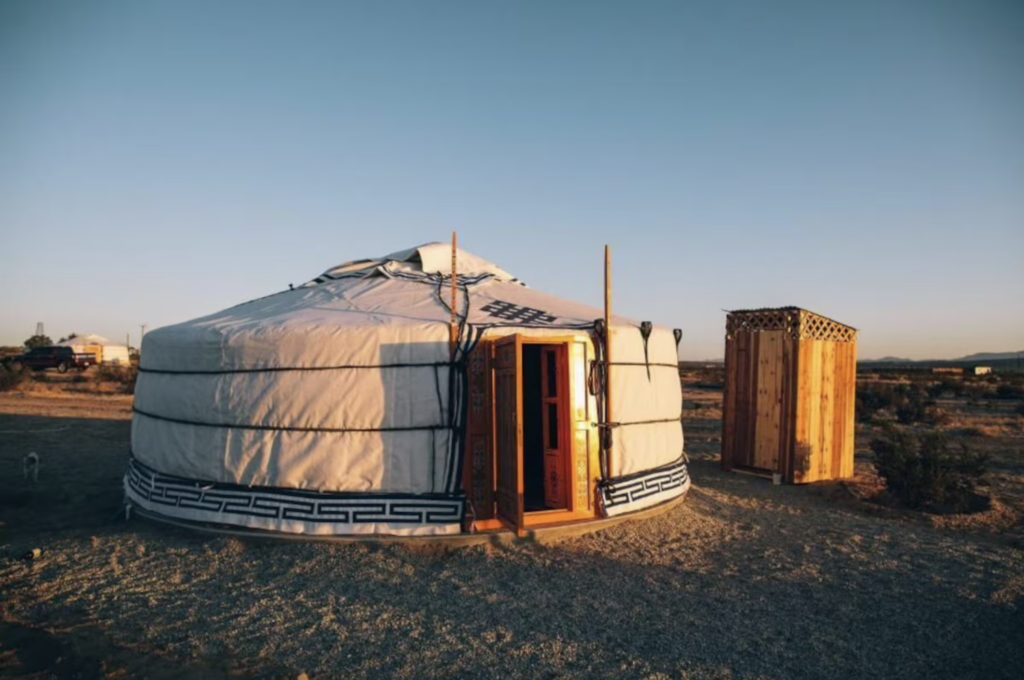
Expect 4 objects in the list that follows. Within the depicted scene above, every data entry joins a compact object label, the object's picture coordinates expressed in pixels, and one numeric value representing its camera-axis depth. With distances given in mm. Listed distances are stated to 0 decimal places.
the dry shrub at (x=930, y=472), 5949
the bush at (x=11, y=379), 17797
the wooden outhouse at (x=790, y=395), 7023
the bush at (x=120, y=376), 18386
